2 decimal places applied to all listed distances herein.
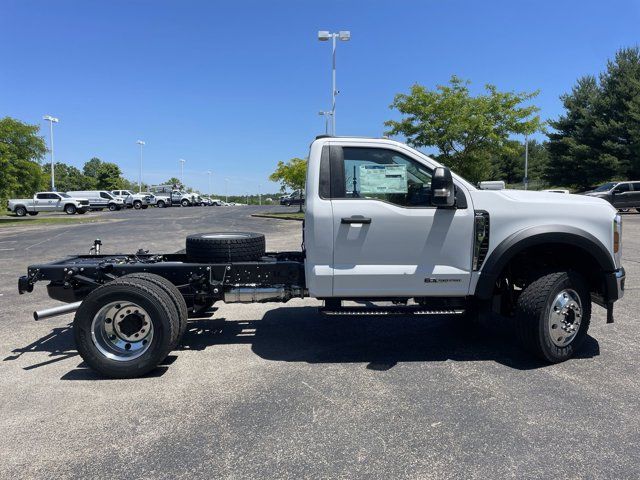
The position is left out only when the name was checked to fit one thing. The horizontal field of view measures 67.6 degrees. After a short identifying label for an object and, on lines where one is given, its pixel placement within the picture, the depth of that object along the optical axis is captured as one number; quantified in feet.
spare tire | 16.57
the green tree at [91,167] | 431.84
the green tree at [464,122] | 70.64
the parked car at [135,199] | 165.72
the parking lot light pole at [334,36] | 85.10
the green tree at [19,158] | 95.20
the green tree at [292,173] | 108.06
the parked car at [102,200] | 152.87
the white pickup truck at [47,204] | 117.39
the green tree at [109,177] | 262.67
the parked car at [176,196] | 189.97
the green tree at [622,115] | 120.16
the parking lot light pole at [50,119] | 178.40
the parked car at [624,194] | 89.07
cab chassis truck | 14.51
